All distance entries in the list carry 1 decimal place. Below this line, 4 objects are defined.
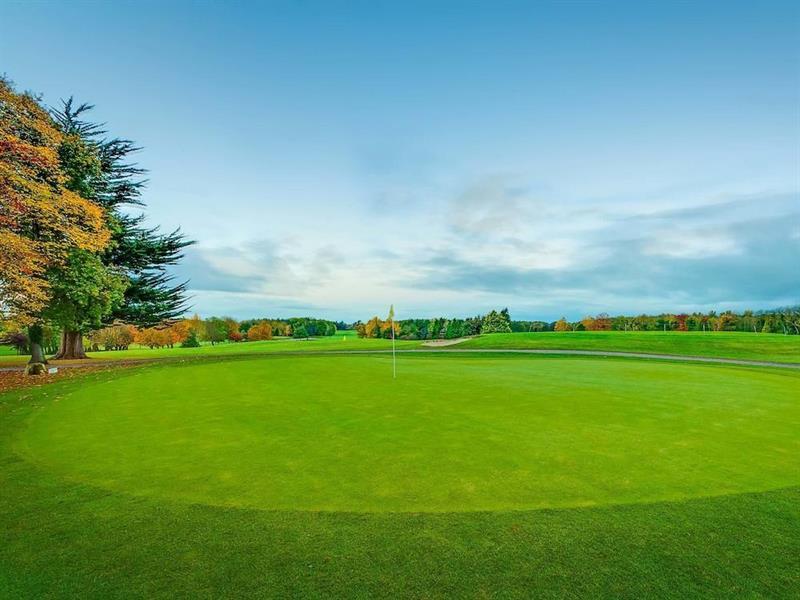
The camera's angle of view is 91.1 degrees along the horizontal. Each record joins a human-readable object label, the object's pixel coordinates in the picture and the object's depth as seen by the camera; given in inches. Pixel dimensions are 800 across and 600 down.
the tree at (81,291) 840.9
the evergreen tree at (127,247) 1169.4
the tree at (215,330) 3068.4
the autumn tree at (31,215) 617.9
